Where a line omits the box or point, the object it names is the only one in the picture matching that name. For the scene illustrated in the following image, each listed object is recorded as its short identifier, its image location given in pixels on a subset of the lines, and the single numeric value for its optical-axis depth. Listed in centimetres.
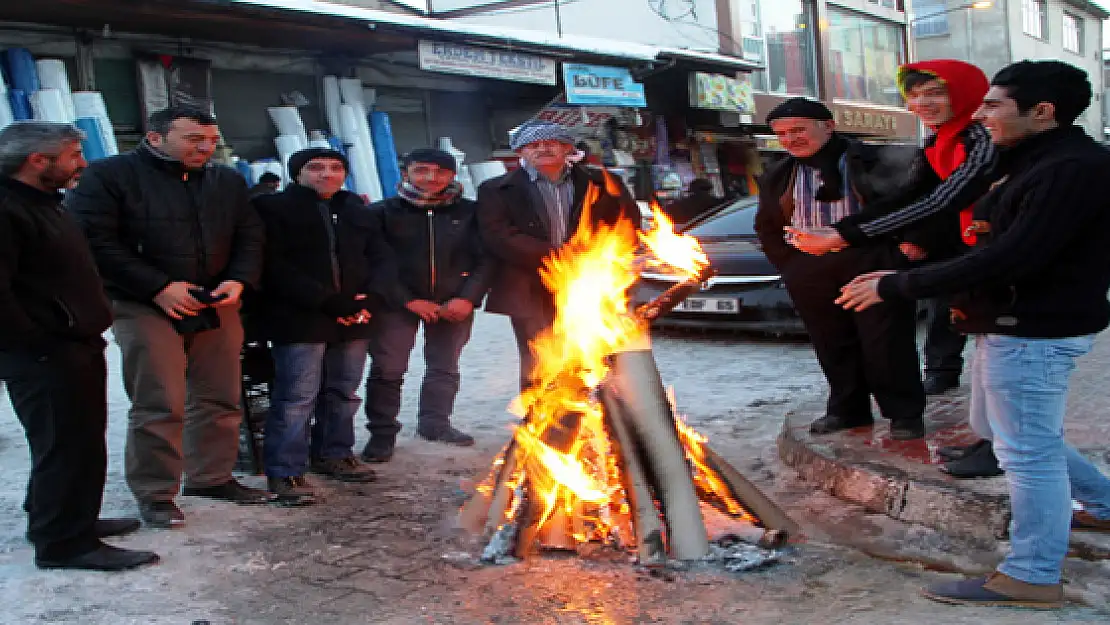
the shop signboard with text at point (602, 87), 1446
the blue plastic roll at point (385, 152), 1345
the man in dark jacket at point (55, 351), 379
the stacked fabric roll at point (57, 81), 1016
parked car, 935
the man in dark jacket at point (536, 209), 591
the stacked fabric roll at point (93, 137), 1031
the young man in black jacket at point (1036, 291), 310
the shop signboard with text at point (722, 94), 1703
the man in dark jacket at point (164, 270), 446
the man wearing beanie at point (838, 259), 492
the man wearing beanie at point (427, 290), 589
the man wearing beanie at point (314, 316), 514
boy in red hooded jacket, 432
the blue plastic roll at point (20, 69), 998
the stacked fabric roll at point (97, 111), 1041
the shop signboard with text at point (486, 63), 1230
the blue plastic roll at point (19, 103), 984
